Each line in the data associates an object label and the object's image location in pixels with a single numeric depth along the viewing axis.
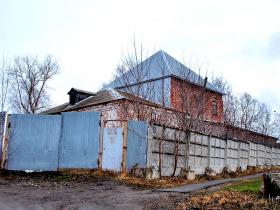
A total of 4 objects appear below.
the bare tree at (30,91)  39.16
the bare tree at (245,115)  32.17
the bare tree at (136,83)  15.30
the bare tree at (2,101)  18.11
